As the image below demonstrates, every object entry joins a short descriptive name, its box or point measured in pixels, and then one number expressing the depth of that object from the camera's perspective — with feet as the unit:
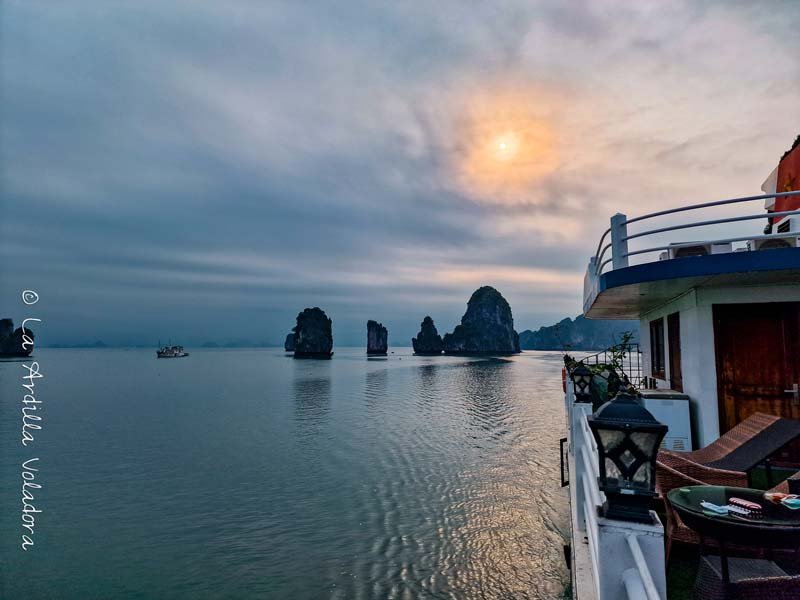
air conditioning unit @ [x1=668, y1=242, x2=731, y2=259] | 31.20
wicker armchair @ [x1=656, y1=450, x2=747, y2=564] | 14.89
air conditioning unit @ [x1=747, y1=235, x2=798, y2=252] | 31.17
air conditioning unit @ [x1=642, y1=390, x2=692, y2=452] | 26.94
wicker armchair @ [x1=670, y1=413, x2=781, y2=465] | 19.84
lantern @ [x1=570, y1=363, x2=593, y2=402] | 29.58
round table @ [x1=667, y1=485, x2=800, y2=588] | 10.94
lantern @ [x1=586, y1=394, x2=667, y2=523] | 8.53
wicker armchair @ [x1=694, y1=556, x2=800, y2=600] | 9.07
